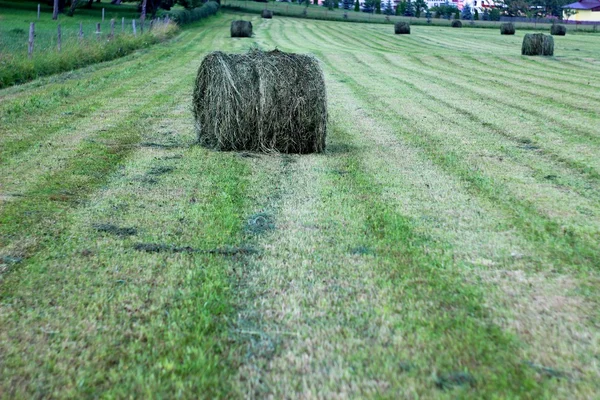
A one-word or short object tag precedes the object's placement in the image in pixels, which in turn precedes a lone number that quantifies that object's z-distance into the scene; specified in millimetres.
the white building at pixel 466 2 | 165125
